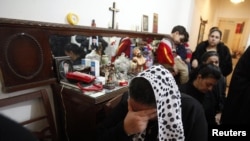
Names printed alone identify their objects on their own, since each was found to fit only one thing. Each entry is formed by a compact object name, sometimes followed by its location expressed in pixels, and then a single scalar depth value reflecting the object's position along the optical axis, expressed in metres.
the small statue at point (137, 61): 1.87
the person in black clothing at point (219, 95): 1.58
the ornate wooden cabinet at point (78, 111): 1.20
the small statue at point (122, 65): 1.73
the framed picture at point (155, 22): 2.53
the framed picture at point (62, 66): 1.40
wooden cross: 1.82
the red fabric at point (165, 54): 2.25
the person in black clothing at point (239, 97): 1.26
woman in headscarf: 0.78
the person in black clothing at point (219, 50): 2.36
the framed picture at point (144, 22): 2.31
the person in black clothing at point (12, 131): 0.28
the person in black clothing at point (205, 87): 1.41
